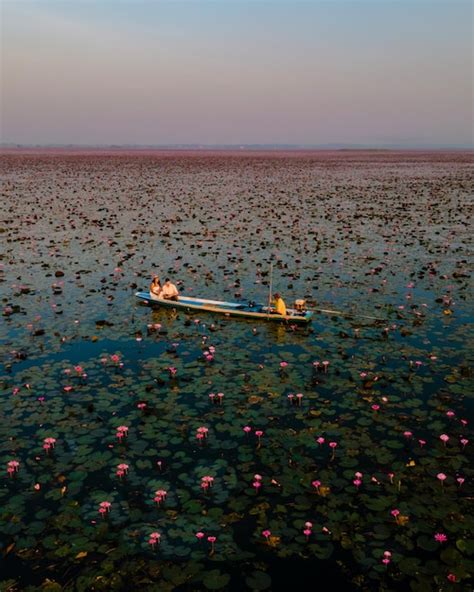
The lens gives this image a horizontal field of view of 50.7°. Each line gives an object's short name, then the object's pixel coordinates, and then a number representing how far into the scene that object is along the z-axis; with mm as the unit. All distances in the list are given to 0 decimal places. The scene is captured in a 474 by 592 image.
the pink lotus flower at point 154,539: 7746
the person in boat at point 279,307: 17297
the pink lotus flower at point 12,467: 9477
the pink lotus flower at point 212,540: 7746
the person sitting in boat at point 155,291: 19272
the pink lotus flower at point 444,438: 10148
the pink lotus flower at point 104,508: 8438
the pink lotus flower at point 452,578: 7168
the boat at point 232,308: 17359
